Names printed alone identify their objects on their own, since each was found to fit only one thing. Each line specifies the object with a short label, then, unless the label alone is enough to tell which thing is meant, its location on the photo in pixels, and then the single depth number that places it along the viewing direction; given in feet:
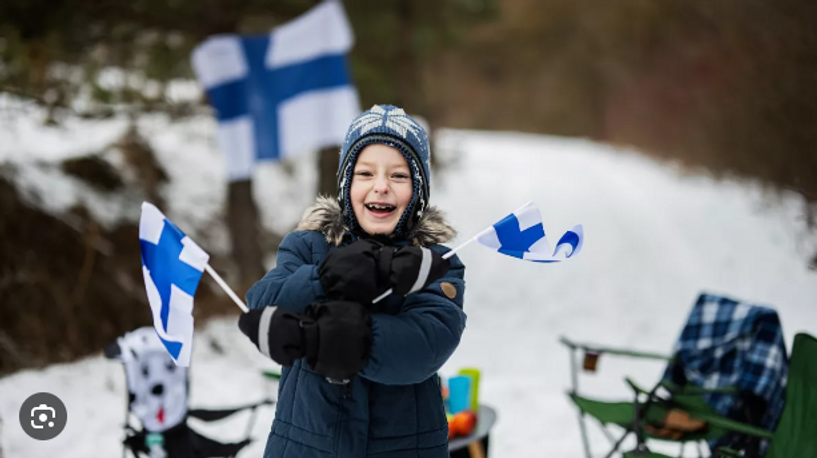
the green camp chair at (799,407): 7.45
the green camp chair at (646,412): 7.98
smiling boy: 4.16
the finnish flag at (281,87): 14.84
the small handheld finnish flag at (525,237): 5.27
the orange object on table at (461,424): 8.48
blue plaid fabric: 9.16
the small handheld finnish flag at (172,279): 5.04
